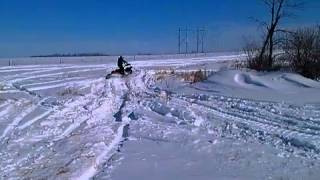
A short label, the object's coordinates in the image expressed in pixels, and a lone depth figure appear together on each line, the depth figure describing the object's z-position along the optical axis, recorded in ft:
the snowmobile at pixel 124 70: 53.75
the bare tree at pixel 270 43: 51.84
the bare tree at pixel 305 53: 43.43
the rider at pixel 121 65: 54.03
